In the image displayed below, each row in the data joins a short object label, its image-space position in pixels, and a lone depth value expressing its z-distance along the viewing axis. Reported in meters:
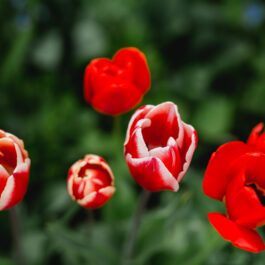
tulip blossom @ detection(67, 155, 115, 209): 0.83
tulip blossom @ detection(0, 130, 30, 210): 0.80
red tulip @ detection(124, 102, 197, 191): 0.80
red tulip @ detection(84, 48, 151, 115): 0.88
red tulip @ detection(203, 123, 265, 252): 0.79
